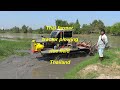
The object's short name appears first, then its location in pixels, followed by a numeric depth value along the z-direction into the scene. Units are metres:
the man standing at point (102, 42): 4.11
